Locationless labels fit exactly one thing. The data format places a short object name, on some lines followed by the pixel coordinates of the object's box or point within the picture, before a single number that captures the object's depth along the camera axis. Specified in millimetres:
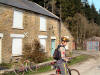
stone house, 12227
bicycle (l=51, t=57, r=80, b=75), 6180
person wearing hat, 5801
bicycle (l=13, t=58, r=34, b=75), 8883
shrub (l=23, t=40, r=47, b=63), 12406
